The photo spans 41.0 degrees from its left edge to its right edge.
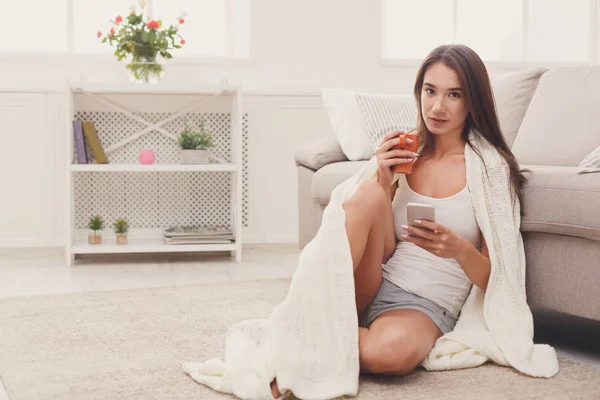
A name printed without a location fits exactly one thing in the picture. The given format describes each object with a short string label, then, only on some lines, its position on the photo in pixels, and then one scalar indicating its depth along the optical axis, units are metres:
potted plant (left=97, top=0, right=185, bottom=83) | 3.85
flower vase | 3.85
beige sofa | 1.97
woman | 1.83
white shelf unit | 3.72
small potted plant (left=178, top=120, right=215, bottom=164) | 3.92
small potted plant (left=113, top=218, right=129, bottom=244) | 3.93
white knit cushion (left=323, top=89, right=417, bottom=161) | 3.28
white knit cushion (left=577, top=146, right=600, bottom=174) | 2.02
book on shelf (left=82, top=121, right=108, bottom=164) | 3.92
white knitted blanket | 1.70
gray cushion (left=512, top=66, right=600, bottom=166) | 2.70
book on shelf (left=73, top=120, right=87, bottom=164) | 3.85
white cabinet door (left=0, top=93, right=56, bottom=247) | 4.08
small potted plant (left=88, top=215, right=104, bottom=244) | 3.92
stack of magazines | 3.85
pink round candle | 3.95
